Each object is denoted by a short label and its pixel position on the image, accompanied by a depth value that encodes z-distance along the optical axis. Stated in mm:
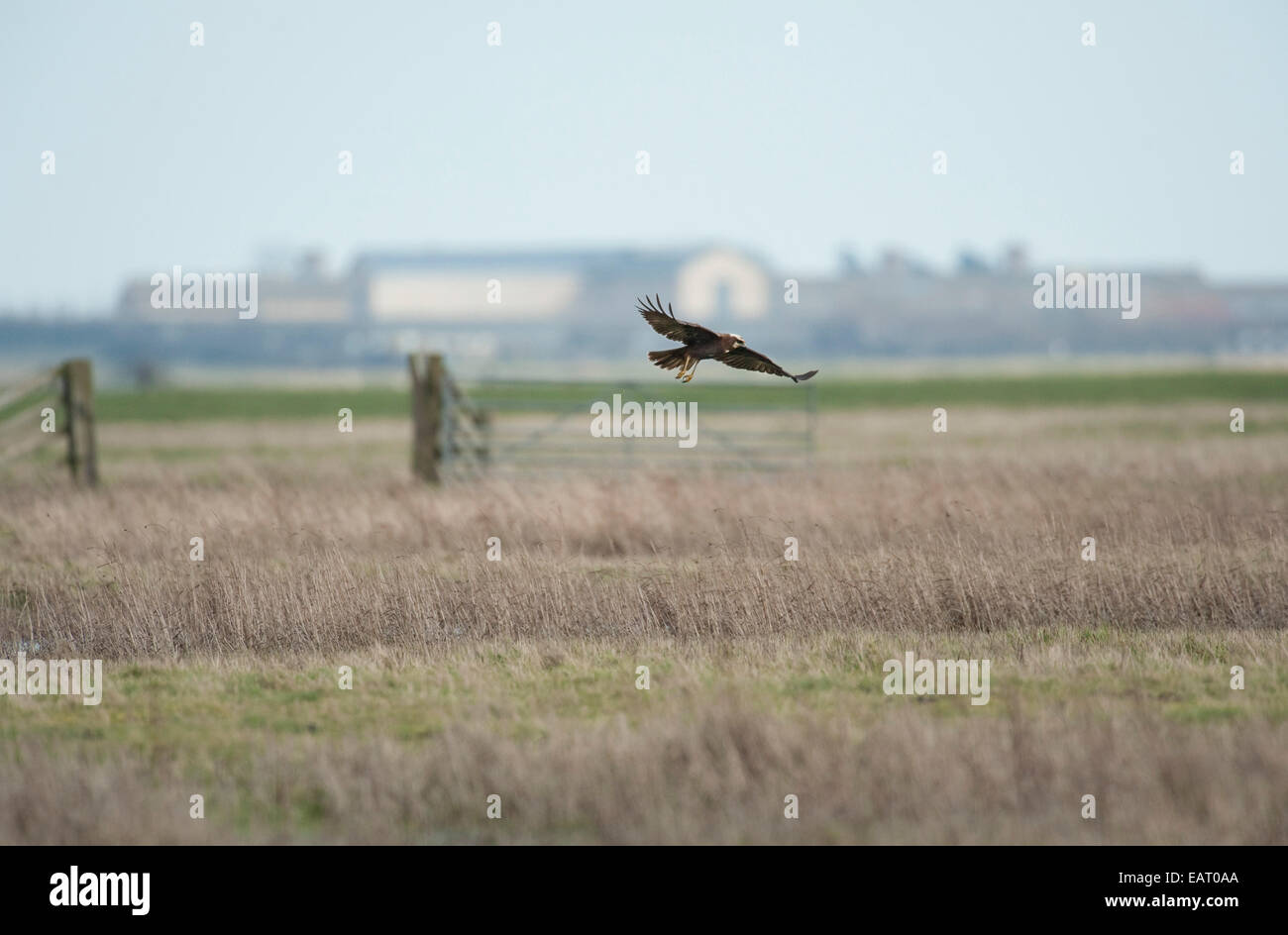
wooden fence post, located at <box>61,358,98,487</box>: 19969
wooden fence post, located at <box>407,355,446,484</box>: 19812
